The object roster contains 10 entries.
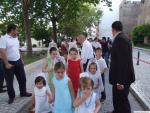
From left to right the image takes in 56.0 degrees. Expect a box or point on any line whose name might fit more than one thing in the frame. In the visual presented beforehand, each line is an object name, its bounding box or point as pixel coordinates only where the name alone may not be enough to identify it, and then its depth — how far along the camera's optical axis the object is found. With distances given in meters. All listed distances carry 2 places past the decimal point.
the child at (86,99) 2.42
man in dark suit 2.79
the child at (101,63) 3.82
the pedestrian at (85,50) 4.36
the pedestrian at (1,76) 4.38
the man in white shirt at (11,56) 3.53
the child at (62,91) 2.63
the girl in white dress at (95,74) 3.47
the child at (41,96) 3.08
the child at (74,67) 3.59
